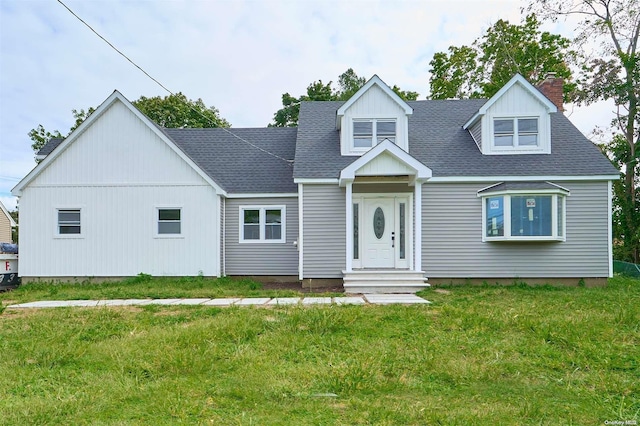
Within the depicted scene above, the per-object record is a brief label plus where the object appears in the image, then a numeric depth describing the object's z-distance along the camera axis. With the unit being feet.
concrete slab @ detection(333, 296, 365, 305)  26.09
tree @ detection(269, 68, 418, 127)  102.68
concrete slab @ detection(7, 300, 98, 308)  27.14
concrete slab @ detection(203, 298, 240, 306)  26.30
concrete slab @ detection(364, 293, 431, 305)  26.76
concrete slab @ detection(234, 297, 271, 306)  26.35
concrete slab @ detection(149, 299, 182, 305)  27.02
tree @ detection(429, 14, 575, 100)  76.07
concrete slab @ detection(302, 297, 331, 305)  25.75
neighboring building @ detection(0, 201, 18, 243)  81.20
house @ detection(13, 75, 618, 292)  36.99
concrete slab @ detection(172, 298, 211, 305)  26.94
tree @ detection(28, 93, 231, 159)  89.07
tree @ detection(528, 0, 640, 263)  55.52
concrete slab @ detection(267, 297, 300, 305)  25.98
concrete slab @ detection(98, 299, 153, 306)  27.20
